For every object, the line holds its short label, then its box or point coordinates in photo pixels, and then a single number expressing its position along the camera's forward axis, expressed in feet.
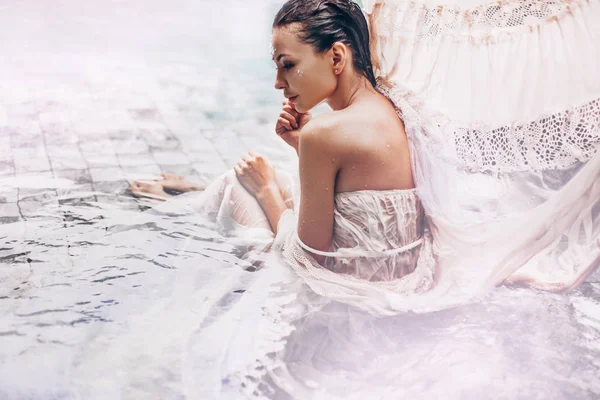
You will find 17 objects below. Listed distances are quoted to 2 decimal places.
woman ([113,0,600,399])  3.77
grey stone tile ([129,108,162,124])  7.22
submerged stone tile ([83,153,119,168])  6.47
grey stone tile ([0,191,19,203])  5.69
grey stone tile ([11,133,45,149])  6.54
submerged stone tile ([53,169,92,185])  6.17
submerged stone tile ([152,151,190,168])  6.65
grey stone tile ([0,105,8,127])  6.73
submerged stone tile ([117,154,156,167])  6.56
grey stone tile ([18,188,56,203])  5.77
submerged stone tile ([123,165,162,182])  6.36
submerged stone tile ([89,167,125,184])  6.25
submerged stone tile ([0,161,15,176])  6.14
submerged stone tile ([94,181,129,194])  6.06
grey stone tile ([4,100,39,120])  6.85
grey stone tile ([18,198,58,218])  5.54
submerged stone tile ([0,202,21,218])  5.49
